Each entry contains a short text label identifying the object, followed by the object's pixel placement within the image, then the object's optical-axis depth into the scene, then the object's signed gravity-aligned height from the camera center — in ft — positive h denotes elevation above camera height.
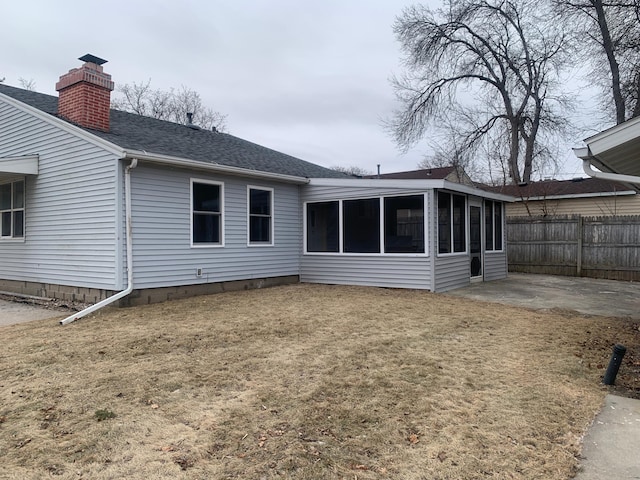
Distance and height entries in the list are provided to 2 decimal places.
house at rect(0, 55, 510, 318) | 24.82 +1.80
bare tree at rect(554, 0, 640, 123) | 46.55 +22.67
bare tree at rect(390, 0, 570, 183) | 64.95 +25.42
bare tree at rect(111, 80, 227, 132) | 87.20 +29.84
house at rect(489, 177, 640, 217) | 52.65 +4.98
